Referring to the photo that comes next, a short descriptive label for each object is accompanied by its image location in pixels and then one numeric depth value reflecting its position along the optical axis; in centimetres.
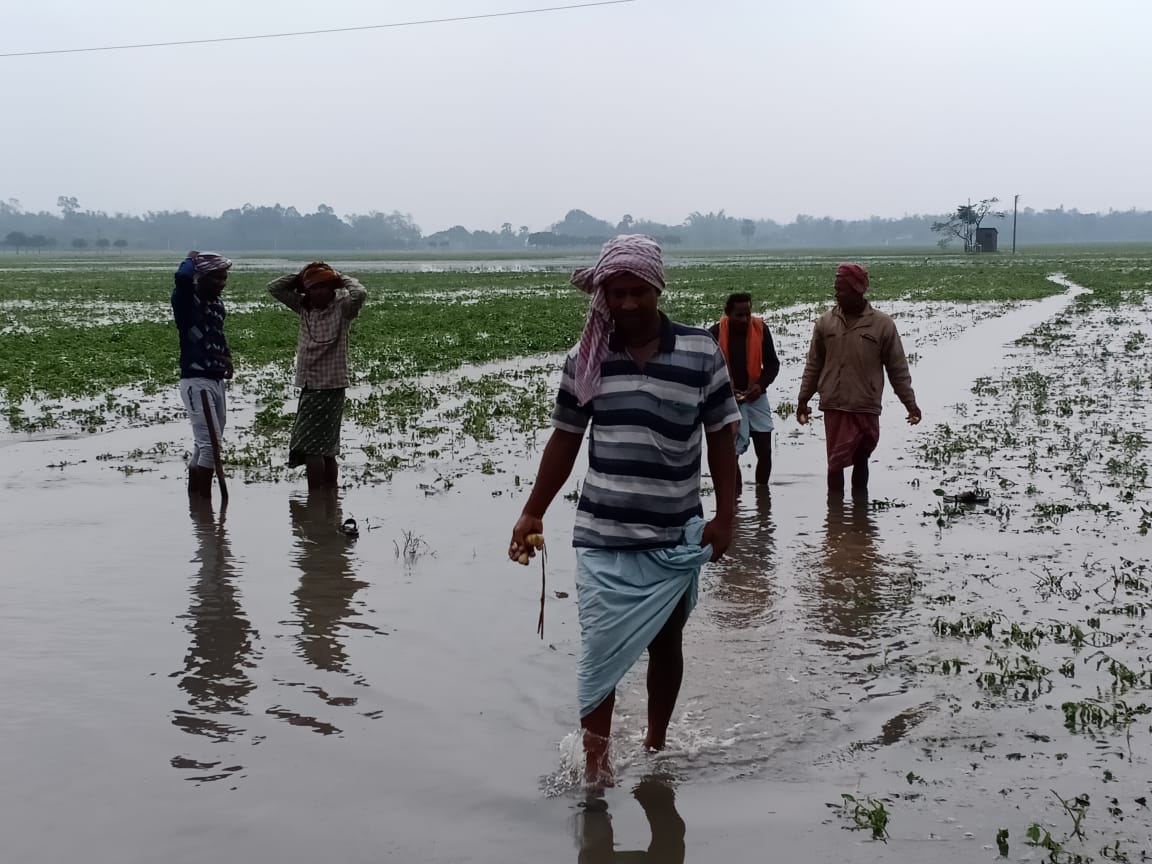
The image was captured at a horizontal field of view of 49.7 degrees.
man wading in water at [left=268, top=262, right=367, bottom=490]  866
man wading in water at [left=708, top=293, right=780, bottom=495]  892
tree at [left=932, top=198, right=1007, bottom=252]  11411
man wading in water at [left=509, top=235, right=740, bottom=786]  394
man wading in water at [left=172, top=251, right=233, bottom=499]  856
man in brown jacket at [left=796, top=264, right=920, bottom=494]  814
